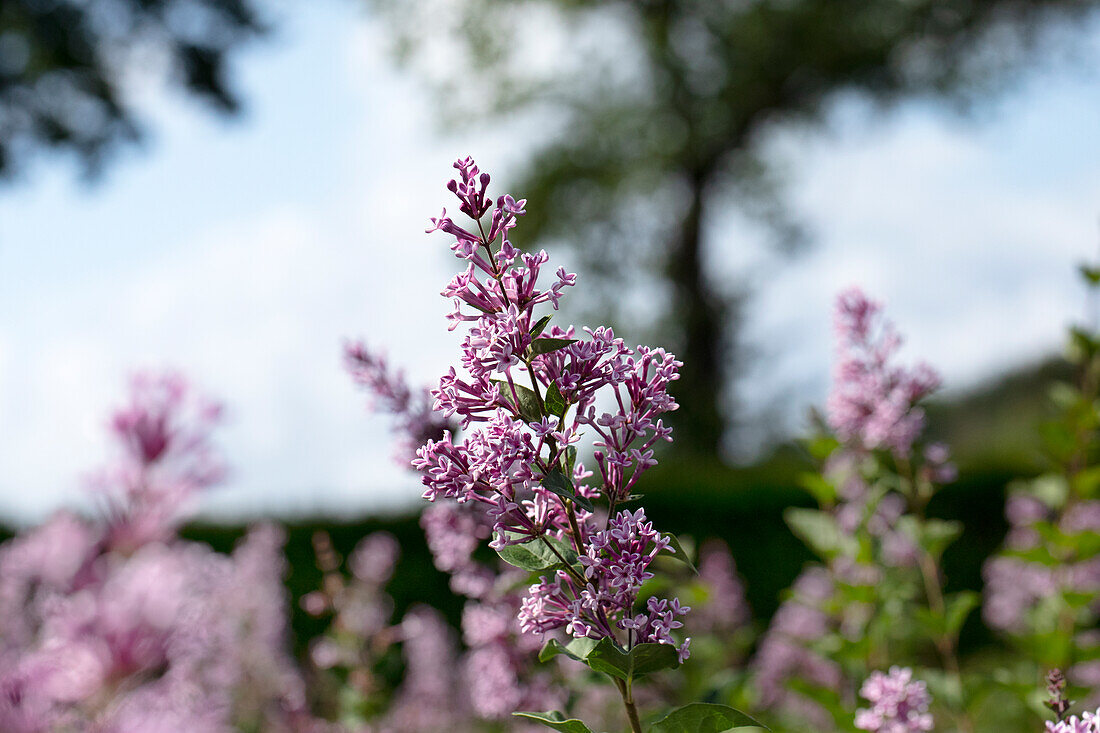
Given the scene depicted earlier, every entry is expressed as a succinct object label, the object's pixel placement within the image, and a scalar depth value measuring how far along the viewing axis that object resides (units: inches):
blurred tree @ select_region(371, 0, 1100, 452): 775.1
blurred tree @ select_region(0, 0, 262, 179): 545.3
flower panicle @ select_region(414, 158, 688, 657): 47.1
